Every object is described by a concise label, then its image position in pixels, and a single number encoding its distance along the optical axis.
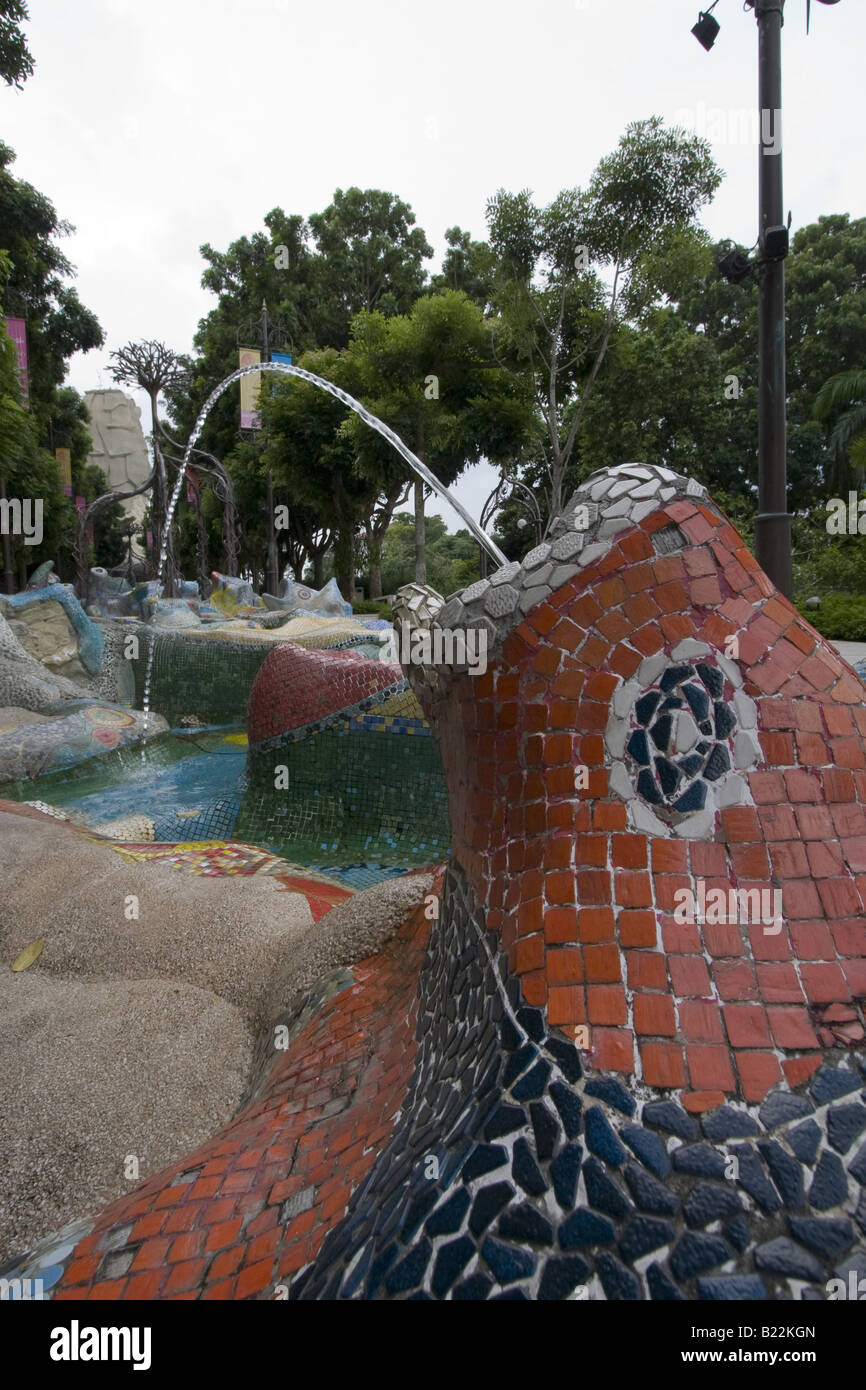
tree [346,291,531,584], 15.86
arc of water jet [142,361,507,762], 5.71
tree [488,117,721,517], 12.73
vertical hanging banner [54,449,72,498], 26.25
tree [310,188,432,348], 25.19
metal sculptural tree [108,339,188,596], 16.58
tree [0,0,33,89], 11.23
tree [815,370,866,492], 21.39
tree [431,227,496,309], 23.94
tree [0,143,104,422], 16.88
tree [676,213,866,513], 24.25
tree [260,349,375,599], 19.84
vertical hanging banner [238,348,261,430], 19.44
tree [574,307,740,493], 21.59
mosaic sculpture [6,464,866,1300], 1.17
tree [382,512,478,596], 30.17
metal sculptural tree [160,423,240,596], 19.81
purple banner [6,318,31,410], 14.05
